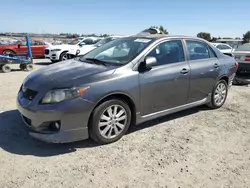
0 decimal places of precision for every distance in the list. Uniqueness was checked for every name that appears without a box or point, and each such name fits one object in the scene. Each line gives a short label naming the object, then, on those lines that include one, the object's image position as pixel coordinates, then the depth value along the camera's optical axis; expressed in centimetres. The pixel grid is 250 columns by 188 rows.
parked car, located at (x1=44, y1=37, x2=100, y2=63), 1035
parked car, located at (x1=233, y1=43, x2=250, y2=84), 644
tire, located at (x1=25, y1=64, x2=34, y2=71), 842
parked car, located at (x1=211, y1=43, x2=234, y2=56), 1216
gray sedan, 250
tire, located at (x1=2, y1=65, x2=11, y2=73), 783
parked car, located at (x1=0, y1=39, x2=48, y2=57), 1187
